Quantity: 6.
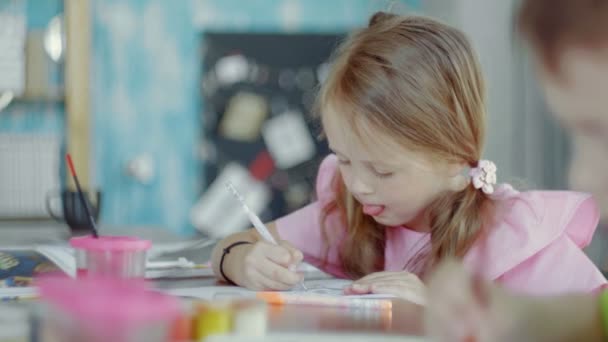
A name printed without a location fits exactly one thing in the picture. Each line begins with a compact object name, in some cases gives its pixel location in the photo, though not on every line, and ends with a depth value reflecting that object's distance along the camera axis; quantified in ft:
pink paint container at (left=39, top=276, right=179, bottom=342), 3.17
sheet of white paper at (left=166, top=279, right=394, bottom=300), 4.72
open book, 4.83
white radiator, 13.25
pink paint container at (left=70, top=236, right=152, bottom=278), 4.47
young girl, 5.31
